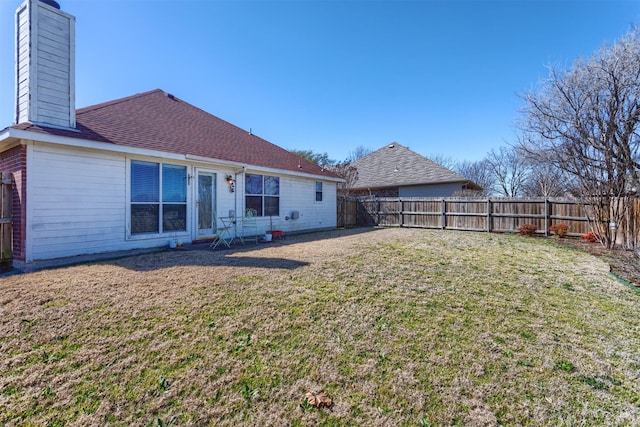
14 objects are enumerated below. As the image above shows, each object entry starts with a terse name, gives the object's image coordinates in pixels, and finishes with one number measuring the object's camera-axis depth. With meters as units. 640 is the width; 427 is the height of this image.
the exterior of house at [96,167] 5.42
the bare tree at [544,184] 10.98
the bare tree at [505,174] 28.98
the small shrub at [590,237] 9.19
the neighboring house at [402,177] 17.09
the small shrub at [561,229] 10.22
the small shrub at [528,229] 10.78
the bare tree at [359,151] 36.62
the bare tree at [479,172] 32.44
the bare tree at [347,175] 18.58
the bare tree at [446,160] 36.96
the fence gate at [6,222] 5.32
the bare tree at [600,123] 7.88
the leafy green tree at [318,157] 25.73
